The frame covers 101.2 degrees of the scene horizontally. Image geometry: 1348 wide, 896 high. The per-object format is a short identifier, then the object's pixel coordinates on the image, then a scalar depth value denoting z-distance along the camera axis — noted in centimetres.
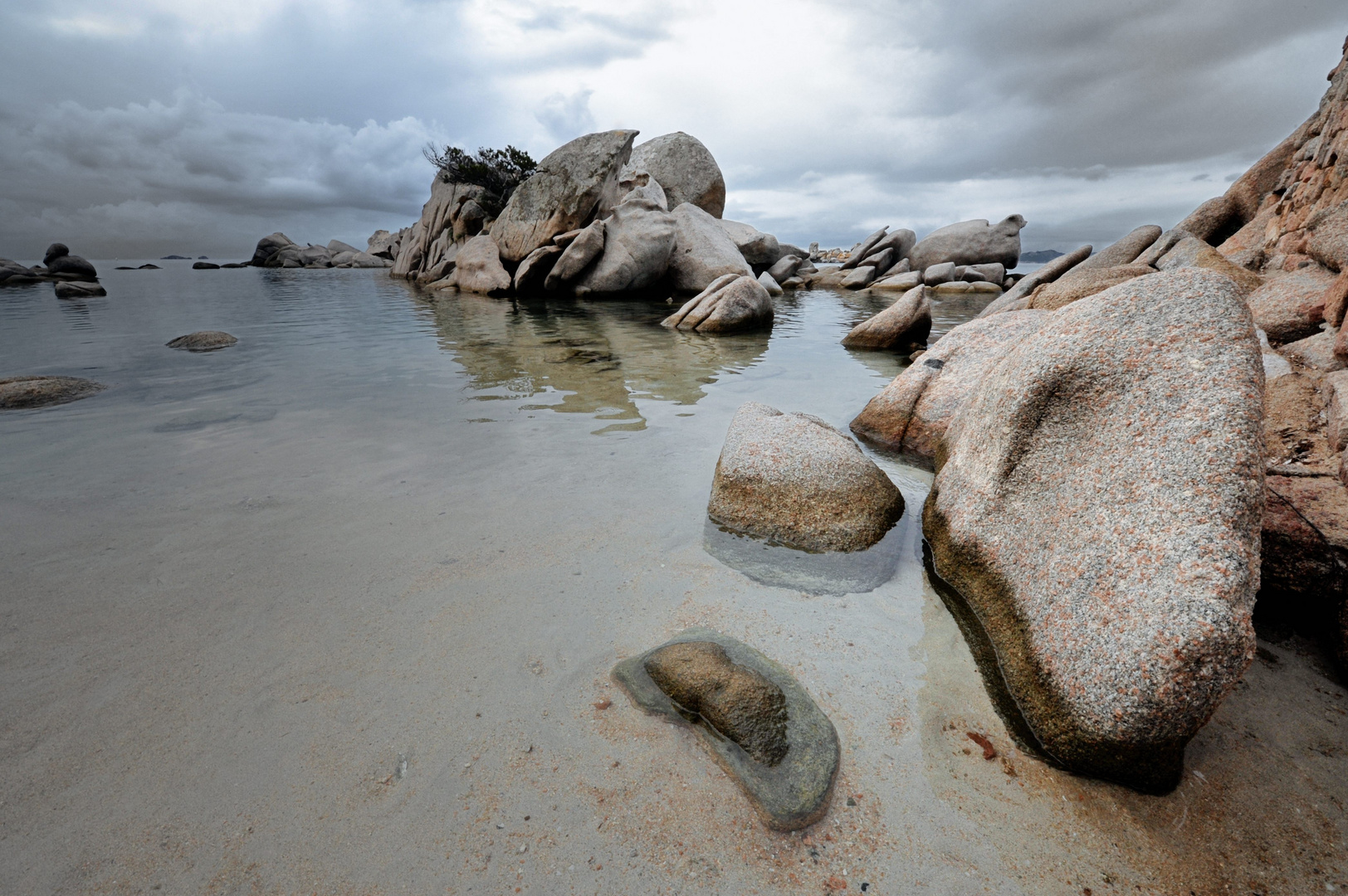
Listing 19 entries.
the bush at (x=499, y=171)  2811
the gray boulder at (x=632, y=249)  1947
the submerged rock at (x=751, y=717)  200
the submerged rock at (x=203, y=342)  1038
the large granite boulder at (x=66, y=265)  3044
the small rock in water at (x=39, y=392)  634
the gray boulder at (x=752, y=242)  2777
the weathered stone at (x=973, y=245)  2870
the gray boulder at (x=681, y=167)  2658
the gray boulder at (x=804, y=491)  366
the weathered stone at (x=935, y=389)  516
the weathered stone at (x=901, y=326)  1078
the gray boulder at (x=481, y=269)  2191
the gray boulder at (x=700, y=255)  2000
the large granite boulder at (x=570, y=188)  1969
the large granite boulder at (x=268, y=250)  6059
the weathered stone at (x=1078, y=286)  696
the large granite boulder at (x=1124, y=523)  193
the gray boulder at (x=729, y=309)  1295
